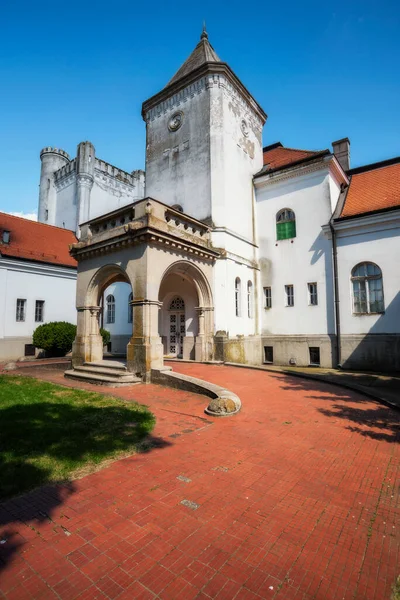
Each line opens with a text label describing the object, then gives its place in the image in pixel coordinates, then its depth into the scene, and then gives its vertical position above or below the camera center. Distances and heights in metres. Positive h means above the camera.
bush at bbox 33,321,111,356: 20.64 -0.19
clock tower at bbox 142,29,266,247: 17.98 +11.19
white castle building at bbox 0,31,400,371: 15.44 +4.71
